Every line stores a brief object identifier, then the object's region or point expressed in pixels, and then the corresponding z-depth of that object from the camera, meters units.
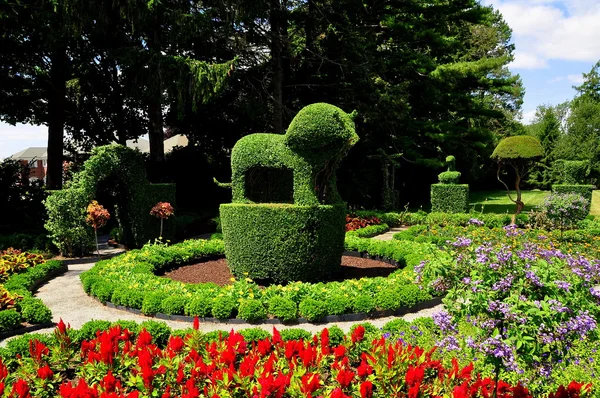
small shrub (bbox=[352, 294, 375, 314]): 6.98
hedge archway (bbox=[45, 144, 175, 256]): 12.52
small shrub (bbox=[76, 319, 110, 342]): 5.74
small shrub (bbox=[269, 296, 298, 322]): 6.77
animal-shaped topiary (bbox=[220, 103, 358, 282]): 8.27
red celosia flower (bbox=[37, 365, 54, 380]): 4.23
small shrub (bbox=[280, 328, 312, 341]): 5.67
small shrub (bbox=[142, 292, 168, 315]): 7.16
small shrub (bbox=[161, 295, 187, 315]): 7.06
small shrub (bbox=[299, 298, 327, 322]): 6.77
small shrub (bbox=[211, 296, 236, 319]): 6.87
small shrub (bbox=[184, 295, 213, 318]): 6.93
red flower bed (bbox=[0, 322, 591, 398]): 3.69
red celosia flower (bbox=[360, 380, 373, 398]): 3.58
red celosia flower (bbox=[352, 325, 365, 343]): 4.93
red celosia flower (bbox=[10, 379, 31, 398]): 3.57
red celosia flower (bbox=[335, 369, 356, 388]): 3.69
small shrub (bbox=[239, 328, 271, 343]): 5.64
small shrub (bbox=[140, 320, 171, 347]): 5.74
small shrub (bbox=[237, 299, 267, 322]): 6.79
